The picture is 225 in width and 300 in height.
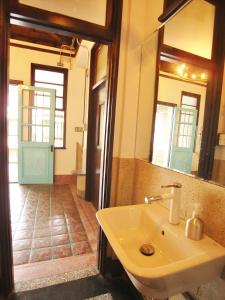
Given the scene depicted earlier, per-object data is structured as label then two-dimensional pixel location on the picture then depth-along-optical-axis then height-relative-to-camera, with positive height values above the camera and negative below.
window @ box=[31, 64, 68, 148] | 4.19 +1.00
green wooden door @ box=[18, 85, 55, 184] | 4.01 -0.22
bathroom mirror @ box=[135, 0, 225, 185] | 1.09 +0.25
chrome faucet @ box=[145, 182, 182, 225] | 1.05 -0.39
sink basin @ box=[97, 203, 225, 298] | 0.71 -0.57
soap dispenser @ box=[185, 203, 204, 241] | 0.90 -0.46
